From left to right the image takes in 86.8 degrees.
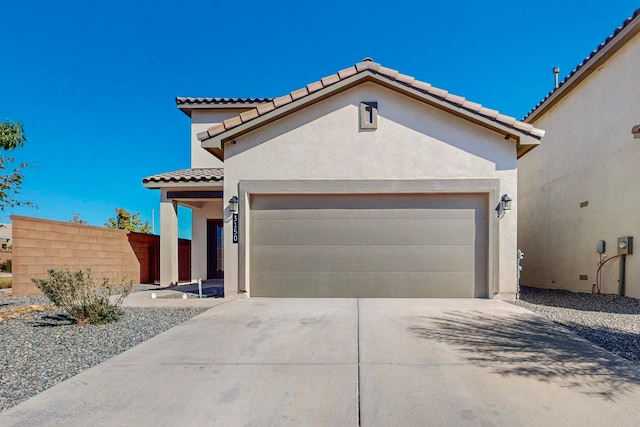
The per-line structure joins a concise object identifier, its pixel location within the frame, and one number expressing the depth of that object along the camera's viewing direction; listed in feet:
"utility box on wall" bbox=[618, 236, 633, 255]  24.38
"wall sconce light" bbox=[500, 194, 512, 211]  23.43
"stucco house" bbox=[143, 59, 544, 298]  24.11
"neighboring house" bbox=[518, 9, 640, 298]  24.94
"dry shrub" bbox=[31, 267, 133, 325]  17.72
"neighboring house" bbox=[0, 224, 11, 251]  78.64
